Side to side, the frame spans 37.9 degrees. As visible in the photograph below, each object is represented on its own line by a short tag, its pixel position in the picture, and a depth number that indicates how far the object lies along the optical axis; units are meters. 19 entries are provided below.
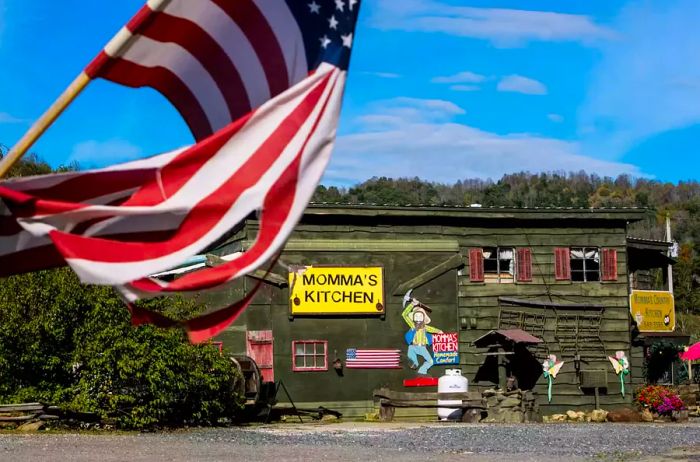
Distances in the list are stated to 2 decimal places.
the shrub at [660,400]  27.62
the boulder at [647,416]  27.64
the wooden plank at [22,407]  20.67
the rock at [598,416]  27.97
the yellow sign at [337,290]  28.56
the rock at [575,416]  28.84
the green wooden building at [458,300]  28.45
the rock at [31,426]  20.48
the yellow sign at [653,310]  39.34
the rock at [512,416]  26.08
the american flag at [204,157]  6.09
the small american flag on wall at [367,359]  28.70
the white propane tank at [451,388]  26.55
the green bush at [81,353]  21.00
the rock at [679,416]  27.41
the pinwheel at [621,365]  30.55
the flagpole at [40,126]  6.00
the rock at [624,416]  27.59
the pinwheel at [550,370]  29.80
